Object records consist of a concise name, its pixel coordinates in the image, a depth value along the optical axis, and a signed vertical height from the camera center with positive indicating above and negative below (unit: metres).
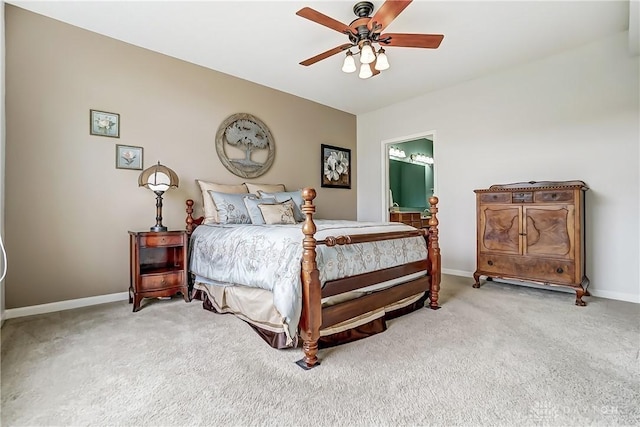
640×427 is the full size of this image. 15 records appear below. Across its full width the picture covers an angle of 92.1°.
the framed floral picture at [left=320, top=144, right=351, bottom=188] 5.11 +0.77
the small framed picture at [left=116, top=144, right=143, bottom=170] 3.15 +0.56
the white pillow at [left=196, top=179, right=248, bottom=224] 3.46 +0.22
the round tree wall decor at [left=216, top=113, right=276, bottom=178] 3.94 +0.88
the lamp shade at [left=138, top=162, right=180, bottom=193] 2.98 +0.31
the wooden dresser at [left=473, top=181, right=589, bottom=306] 3.03 -0.22
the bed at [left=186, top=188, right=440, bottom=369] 1.87 -0.48
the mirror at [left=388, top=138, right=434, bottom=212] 6.83 +0.77
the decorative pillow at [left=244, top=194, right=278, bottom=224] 3.31 +0.03
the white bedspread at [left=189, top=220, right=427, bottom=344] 1.90 -0.34
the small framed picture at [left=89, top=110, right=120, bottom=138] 3.00 +0.86
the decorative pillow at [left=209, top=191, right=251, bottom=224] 3.31 +0.02
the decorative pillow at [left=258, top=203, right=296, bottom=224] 3.26 -0.03
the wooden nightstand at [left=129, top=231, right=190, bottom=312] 2.79 -0.58
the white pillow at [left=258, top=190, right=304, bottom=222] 3.66 +0.16
